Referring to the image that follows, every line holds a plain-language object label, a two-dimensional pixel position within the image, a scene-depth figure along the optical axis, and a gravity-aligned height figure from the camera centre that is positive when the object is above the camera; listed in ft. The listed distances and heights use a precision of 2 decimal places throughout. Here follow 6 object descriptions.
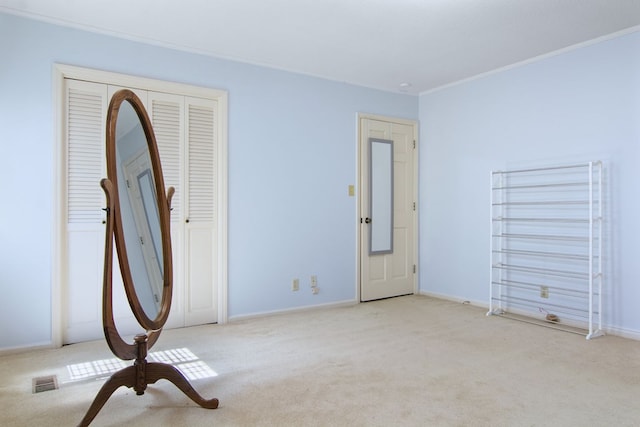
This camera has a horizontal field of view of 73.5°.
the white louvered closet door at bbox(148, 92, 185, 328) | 11.97 +1.37
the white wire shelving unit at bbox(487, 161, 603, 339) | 11.87 -0.98
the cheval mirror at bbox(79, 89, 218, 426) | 6.30 -0.42
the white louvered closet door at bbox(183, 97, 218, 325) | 12.34 -0.02
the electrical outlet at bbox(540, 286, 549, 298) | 13.05 -2.37
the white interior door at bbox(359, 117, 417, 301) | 15.71 +0.25
